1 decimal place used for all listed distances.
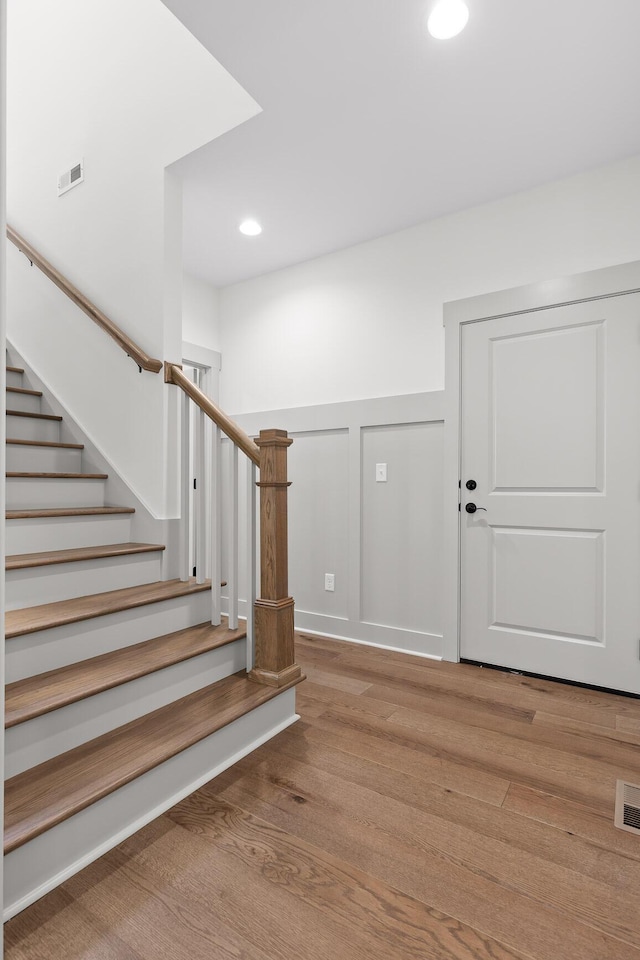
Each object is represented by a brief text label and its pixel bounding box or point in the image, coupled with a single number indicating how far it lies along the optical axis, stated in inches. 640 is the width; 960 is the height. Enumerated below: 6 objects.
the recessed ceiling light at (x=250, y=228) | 113.9
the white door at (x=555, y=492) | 93.1
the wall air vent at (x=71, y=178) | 111.1
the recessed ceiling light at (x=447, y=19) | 63.5
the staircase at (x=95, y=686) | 50.9
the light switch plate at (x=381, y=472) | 119.3
